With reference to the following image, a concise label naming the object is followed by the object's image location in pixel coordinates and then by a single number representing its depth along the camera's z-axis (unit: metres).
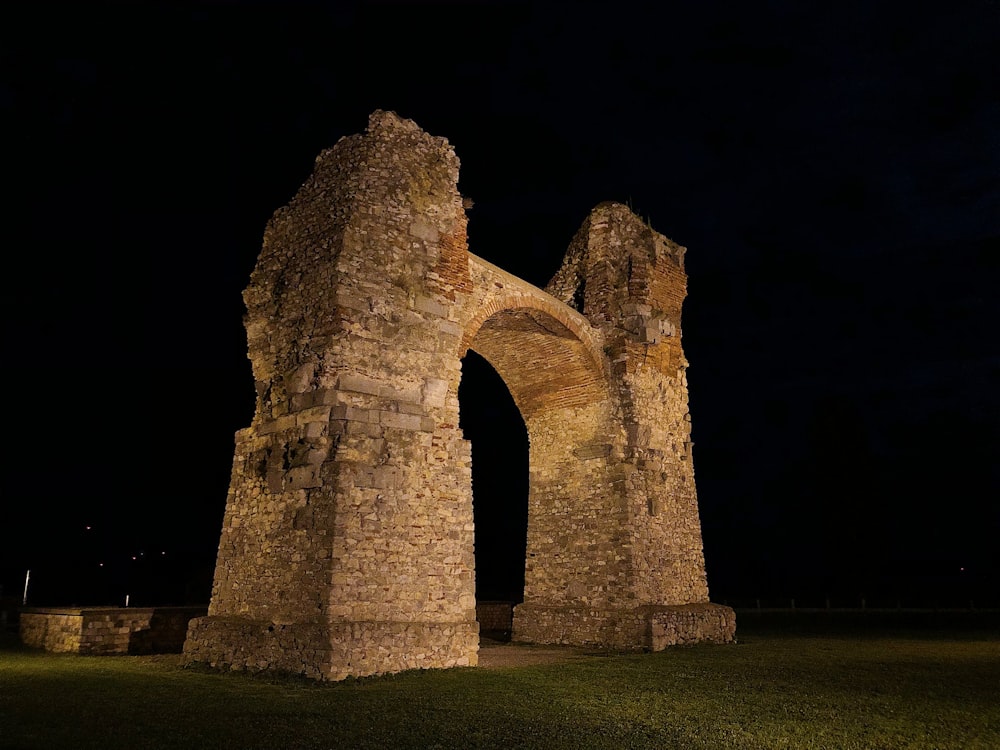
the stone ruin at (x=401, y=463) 9.39
